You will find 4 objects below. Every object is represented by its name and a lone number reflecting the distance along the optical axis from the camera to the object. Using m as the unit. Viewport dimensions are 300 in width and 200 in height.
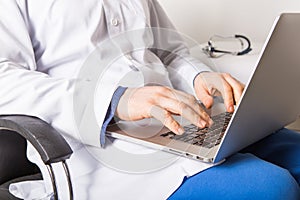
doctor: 1.06
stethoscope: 1.72
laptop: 0.96
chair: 1.02
